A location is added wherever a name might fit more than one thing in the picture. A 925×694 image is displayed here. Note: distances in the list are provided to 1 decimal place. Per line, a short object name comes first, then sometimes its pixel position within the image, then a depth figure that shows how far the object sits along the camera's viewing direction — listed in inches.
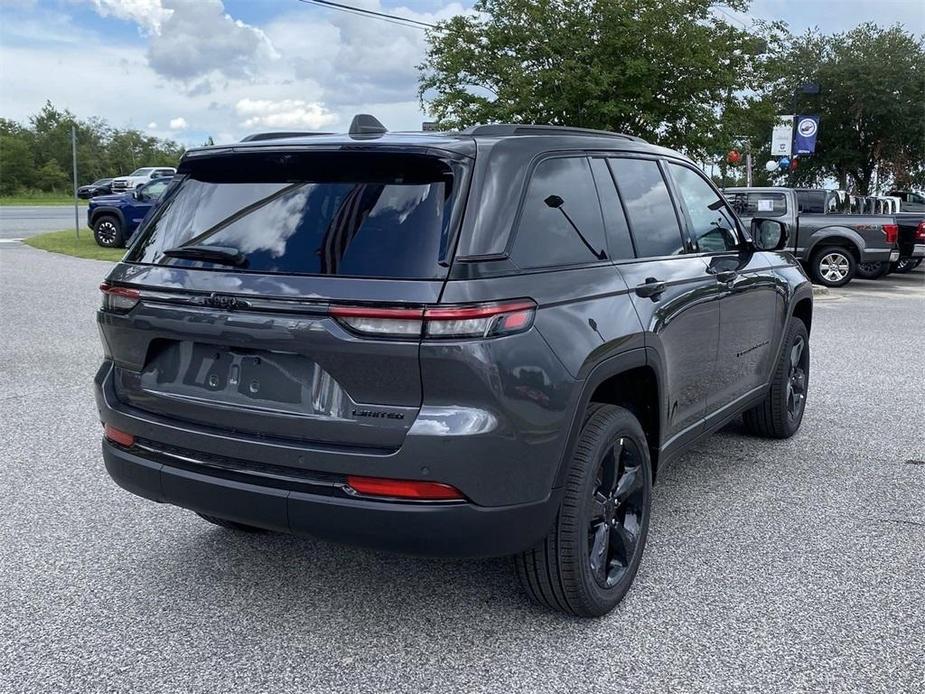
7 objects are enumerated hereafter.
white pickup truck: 1349.3
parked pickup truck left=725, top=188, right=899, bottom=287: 648.4
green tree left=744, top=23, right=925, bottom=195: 1256.8
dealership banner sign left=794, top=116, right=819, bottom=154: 987.7
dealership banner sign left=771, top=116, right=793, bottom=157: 802.2
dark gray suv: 112.4
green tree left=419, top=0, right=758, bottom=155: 600.4
